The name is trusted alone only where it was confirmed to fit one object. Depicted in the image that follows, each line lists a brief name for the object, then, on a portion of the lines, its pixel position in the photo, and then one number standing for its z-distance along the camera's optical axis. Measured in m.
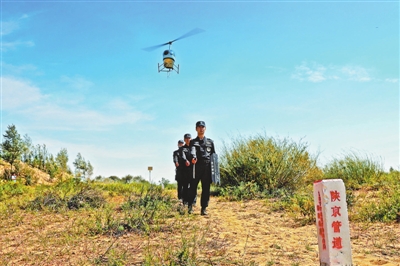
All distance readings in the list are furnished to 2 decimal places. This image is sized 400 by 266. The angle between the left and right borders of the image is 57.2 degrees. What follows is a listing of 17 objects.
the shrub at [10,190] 10.66
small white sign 3.46
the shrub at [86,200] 8.42
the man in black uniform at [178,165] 8.83
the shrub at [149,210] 5.80
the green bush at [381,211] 6.09
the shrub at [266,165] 10.72
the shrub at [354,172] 10.96
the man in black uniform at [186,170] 8.36
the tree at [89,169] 24.78
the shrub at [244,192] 9.84
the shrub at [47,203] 8.16
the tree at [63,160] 20.58
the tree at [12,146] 18.70
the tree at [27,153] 19.98
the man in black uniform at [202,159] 7.16
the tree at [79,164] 24.24
